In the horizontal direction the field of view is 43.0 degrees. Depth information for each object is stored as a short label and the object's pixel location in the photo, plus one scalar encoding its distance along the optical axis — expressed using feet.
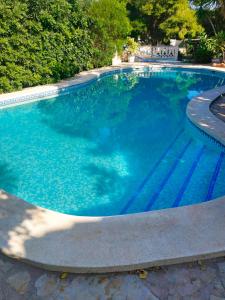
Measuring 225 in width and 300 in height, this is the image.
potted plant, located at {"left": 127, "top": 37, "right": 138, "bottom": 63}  81.07
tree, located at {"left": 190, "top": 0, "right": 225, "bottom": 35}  68.39
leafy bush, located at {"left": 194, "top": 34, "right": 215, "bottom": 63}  72.79
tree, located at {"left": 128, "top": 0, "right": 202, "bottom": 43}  92.07
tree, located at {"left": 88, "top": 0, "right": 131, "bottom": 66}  63.52
